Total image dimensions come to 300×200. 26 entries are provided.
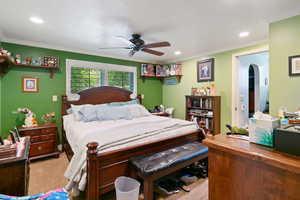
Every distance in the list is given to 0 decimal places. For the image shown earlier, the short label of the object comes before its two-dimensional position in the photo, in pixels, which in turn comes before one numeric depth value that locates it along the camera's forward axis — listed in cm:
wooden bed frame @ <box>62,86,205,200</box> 162
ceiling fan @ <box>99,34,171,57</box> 267
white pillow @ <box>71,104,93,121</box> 298
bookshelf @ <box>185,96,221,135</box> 372
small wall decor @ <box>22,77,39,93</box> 312
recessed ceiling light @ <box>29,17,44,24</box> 221
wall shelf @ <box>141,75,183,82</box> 476
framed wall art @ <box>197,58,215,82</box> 392
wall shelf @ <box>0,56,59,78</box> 249
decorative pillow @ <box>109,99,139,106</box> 384
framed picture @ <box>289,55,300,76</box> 205
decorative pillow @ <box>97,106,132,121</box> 310
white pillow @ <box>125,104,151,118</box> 354
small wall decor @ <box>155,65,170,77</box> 500
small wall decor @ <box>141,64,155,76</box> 473
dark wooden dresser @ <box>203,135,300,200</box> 76
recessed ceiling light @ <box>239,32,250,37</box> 274
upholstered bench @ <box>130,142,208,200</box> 168
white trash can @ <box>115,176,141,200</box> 152
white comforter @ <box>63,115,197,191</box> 179
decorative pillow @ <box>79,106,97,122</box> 295
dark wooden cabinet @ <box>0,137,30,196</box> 113
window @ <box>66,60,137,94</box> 366
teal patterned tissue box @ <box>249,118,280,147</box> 92
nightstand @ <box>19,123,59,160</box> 280
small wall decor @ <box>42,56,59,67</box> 322
